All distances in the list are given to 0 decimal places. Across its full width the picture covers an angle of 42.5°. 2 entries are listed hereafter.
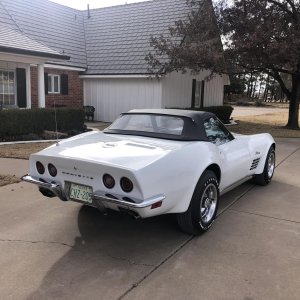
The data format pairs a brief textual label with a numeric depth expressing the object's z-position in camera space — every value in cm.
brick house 1666
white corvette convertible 366
